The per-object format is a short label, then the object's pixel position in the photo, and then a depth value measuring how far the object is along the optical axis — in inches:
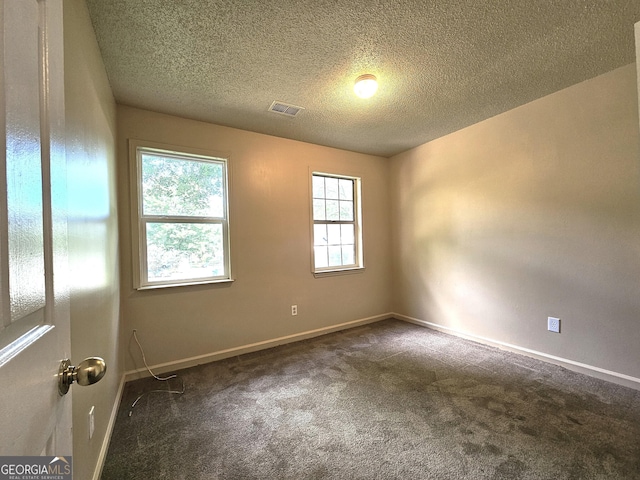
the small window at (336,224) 143.3
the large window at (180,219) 100.5
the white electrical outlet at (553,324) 97.6
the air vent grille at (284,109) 99.8
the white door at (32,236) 15.9
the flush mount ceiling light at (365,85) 82.7
